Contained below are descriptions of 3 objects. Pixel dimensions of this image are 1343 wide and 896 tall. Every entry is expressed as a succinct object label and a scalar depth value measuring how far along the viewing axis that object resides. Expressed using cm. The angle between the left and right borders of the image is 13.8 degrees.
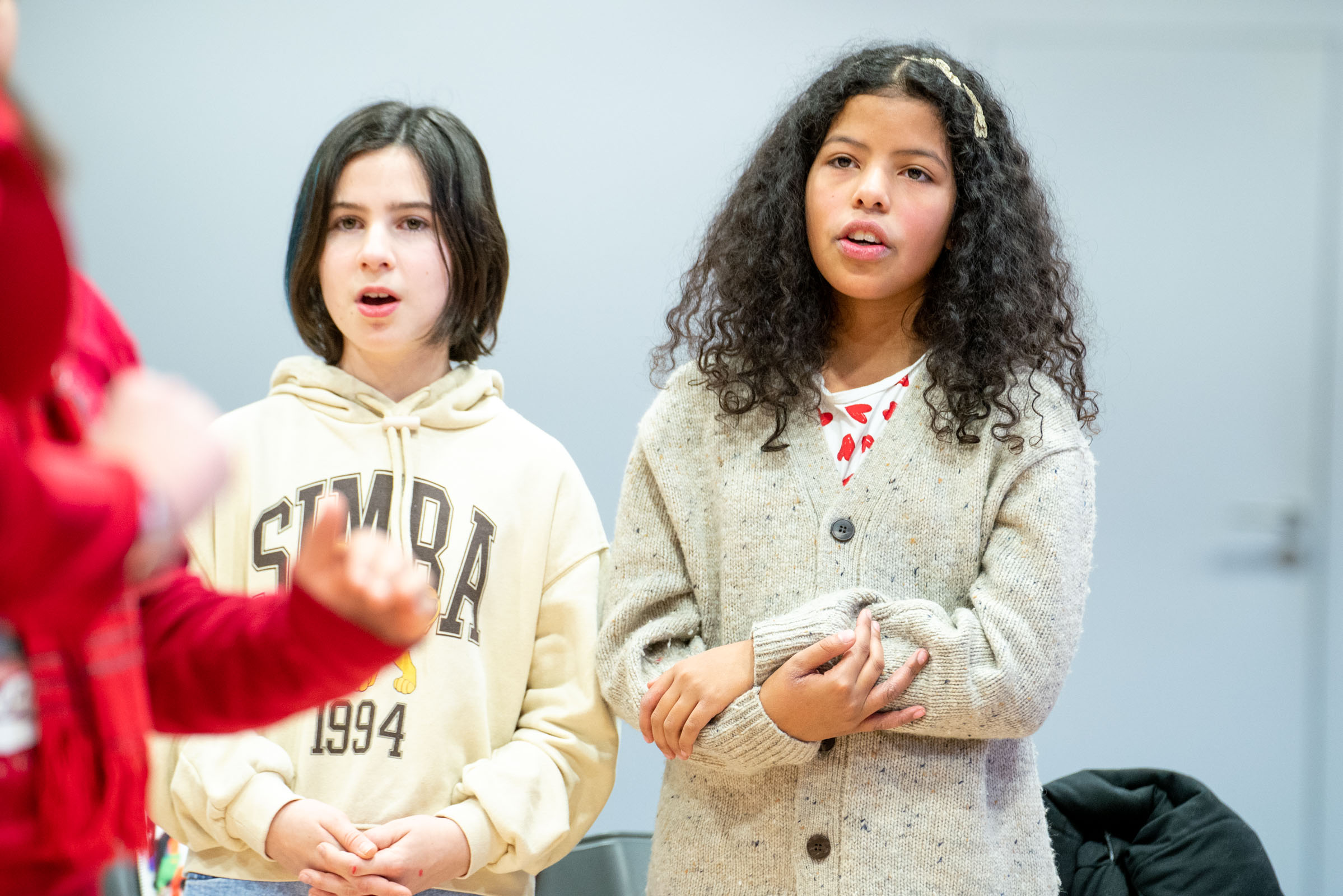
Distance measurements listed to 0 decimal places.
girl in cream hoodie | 444
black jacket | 461
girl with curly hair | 439
